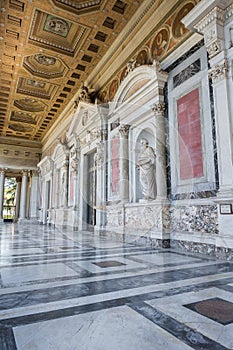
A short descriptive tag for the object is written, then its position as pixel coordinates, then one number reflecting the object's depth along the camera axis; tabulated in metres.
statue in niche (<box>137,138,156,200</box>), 6.31
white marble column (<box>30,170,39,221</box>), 21.86
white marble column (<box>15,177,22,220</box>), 25.40
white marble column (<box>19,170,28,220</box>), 21.72
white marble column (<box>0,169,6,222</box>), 20.51
